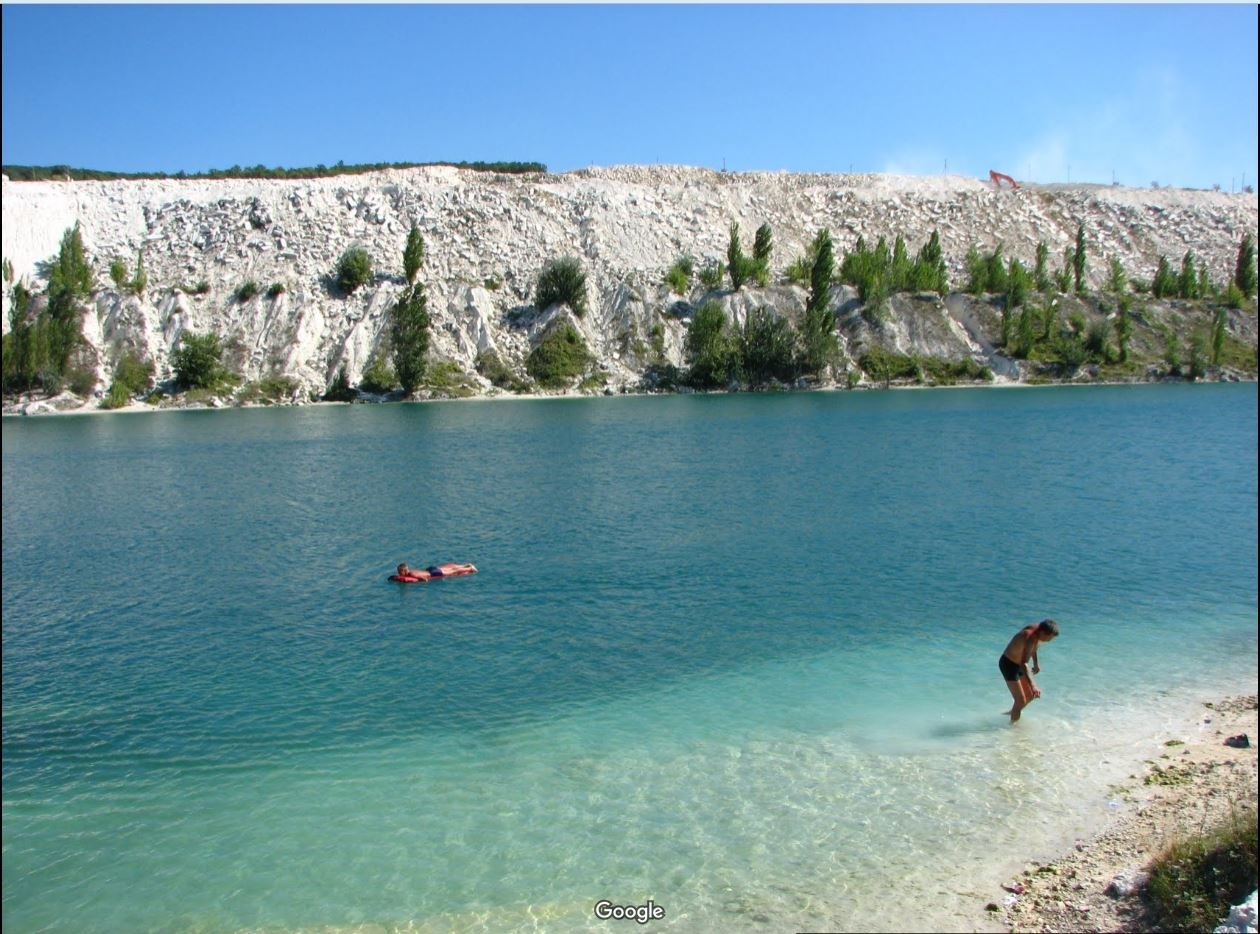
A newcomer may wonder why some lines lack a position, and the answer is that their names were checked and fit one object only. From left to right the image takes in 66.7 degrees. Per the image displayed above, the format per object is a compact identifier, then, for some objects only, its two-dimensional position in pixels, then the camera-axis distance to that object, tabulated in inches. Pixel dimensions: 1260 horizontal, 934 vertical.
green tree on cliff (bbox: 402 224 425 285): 4441.4
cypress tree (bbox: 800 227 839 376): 4333.2
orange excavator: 6471.5
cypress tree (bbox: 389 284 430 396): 4055.1
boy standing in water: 695.7
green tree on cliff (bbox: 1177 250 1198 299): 5147.6
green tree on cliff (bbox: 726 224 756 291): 4672.7
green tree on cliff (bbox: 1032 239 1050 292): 4980.3
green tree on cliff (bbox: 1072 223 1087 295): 5098.4
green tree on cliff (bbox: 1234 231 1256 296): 5265.8
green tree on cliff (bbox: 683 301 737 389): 4333.2
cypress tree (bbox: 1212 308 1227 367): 4618.6
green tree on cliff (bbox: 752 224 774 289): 4756.4
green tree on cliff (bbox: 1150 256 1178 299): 5123.0
